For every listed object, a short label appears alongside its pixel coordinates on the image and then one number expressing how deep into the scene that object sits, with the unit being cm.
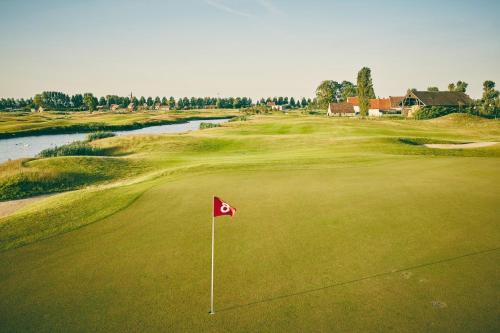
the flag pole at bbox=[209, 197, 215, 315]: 622
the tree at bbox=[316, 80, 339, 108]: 14788
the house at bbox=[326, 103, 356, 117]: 11700
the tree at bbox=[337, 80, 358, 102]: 16198
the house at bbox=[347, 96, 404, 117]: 10762
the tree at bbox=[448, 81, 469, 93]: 11015
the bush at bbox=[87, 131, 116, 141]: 5029
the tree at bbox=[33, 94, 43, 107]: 18195
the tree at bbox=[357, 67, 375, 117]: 8850
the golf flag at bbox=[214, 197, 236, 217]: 759
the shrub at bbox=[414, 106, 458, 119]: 7281
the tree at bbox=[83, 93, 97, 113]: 14588
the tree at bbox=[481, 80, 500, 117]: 9006
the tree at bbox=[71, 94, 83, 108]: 19700
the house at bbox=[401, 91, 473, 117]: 8581
